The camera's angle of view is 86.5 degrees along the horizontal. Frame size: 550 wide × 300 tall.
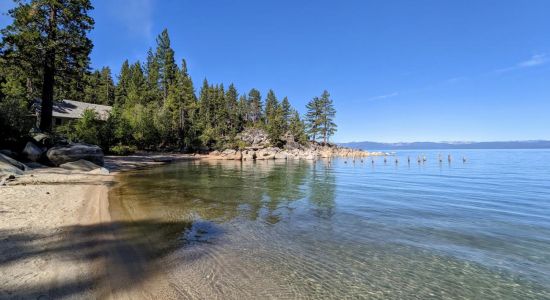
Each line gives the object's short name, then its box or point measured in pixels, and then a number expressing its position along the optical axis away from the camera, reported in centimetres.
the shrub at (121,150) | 4221
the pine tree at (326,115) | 9269
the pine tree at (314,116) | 9300
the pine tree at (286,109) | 9588
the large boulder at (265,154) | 6474
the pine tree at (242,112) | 10304
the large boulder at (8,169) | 1402
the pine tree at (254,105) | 11794
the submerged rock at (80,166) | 2042
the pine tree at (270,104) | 10617
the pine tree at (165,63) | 7331
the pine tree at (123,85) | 7475
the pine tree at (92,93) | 6900
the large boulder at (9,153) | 1812
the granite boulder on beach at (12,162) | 1566
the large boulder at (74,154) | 2069
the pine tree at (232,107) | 9744
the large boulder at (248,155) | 6164
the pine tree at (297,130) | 8944
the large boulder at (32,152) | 2022
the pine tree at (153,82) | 7362
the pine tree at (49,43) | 2266
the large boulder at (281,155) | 7009
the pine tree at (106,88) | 7438
